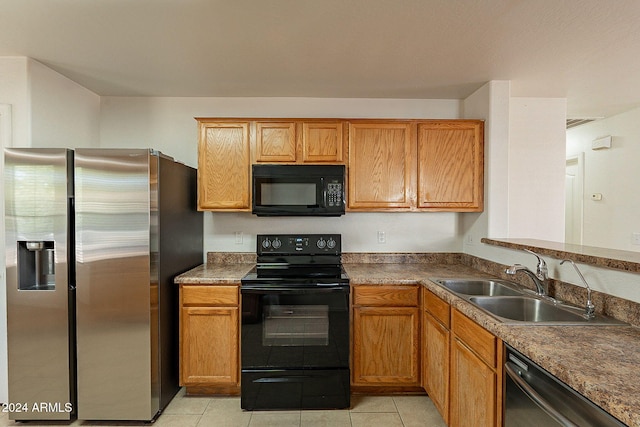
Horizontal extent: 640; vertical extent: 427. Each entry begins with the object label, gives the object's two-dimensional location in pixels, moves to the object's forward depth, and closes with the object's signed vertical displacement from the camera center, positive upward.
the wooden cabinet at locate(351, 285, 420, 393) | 2.39 -0.97
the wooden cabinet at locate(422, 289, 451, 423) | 1.97 -0.93
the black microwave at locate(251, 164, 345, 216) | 2.62 +0.17
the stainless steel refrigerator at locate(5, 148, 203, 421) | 2.10 -0.49
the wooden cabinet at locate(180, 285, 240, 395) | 2.38 -0.93
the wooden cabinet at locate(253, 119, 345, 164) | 2.69 +0.58
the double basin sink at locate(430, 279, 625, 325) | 1.53 -0.53
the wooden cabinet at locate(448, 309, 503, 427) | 1.47 -0.83
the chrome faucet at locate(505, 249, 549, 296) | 1.85 -0.38
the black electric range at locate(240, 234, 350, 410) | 2.28 -0.96
